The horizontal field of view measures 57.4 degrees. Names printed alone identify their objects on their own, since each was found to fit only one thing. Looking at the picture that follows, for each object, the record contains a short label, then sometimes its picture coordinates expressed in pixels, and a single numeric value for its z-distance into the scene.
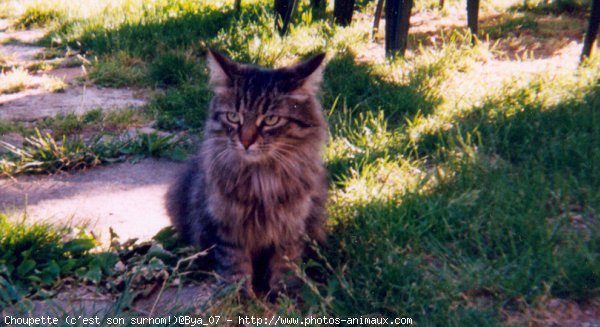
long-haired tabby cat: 2.26
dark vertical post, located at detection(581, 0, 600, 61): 3.93
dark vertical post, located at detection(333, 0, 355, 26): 5.88
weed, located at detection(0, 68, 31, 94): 4.73
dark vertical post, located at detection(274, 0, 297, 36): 5.44
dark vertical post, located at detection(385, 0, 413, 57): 4.50
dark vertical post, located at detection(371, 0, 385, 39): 5.68
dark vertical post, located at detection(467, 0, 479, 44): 5.00
